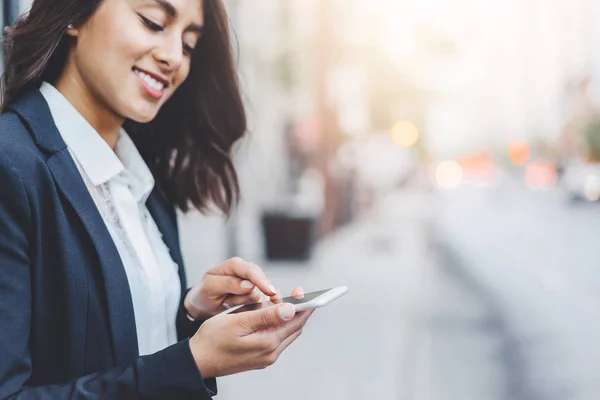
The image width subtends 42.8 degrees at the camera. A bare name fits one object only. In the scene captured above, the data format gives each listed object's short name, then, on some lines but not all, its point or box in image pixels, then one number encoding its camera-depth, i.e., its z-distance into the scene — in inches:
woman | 61.3
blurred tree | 2506.2
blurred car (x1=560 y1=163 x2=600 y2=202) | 1453.0
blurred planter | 502.6
